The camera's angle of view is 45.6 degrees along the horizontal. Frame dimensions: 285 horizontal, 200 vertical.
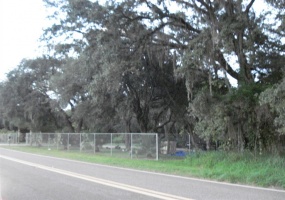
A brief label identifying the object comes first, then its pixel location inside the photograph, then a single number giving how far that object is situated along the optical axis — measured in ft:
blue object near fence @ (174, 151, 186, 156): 87.20
